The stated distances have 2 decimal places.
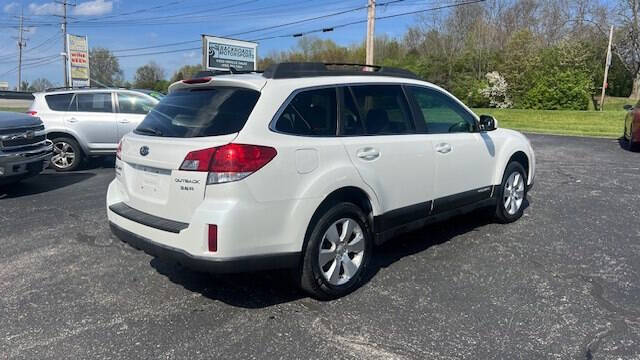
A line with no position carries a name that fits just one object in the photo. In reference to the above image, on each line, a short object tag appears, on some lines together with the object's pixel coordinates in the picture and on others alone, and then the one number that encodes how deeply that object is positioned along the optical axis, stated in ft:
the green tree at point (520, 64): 100.87
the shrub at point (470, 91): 108.99
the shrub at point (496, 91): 106.93
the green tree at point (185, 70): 238.76
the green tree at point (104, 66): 230.27
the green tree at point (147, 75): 238.62
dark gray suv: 23.13
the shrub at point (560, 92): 88.99
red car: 39.83
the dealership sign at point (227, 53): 71.61
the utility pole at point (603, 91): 87.27
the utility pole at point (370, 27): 75.92
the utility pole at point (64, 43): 152.75
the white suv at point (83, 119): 32.12
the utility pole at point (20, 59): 222.79
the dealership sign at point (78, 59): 106.83
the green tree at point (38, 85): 247.29
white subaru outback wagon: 10.65
